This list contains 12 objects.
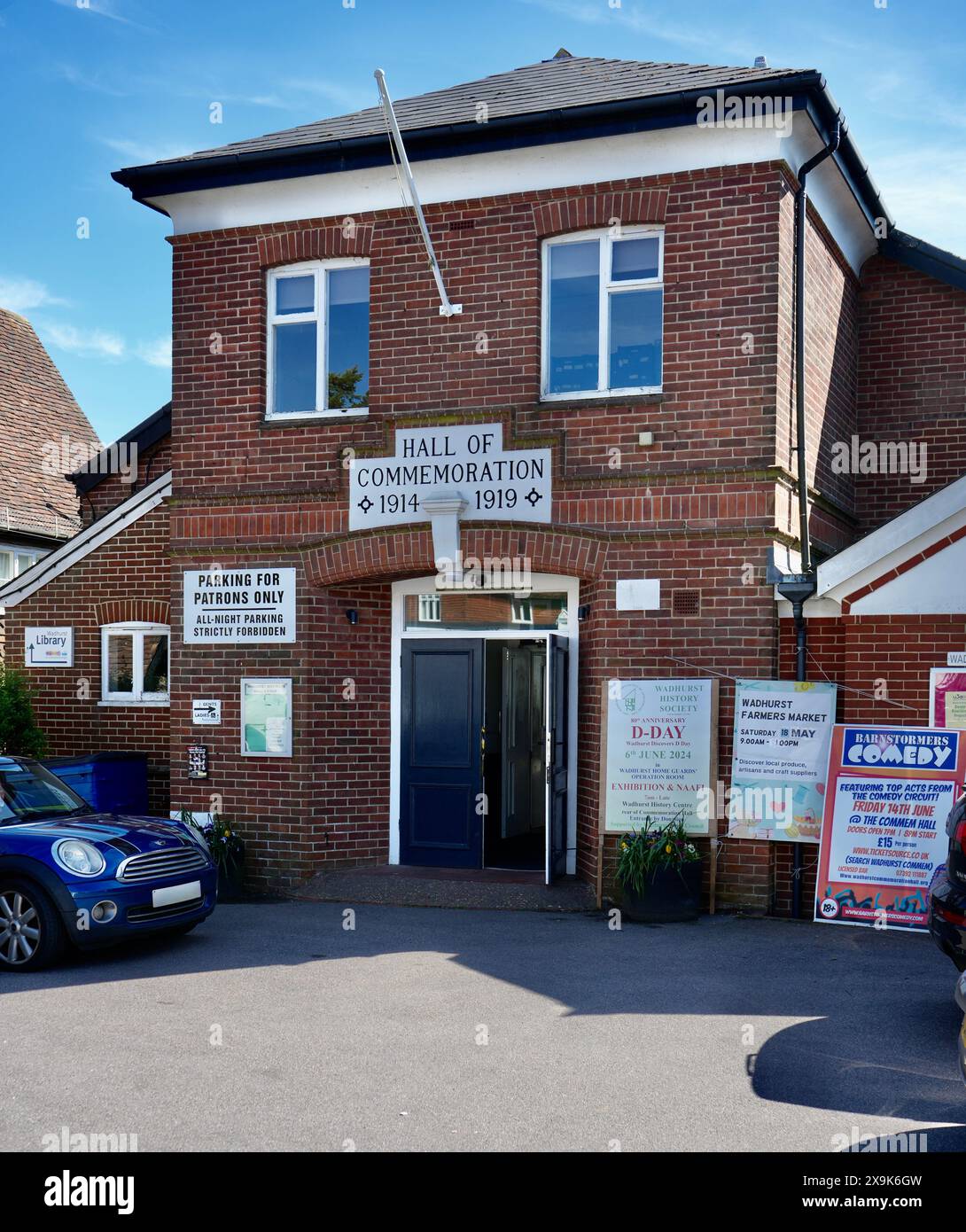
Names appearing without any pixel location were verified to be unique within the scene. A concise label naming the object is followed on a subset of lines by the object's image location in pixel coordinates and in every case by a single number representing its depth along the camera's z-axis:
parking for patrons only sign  12.39
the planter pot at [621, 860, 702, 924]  10.34
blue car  8.59
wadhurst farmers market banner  10.46
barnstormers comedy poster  9.71
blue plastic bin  12.95
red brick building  10.96
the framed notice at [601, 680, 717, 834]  10.77
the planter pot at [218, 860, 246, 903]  11.87
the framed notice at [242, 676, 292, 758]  12.30
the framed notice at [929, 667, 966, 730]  10.12
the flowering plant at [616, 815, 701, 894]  10.33
